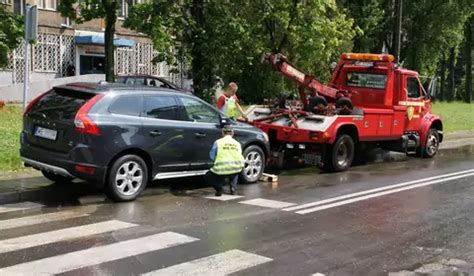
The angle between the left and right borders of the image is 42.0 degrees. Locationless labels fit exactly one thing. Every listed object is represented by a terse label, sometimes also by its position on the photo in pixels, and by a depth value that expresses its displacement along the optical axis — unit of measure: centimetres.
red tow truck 1298
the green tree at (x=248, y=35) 1792
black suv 873
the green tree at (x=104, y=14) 1895
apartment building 3609
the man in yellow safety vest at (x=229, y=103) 1328
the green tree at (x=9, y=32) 1964
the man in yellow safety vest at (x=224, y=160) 981
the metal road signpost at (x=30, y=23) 1121
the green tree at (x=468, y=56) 5272
